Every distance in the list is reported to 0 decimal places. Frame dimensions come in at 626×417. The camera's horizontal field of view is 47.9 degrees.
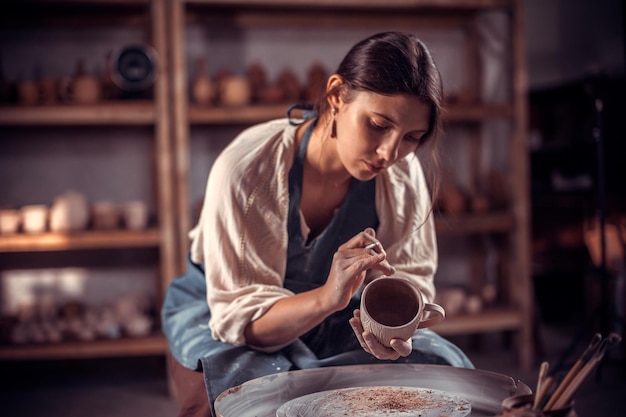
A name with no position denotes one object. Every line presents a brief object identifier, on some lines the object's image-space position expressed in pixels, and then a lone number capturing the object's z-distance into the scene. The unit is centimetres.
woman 131
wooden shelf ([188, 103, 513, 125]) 313
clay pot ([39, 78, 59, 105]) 313
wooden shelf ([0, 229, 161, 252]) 306
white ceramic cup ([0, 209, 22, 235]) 308
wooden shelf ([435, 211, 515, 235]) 333
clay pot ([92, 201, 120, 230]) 318
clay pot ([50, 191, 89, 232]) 311
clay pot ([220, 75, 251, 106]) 319
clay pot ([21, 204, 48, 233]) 309
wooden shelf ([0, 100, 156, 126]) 303
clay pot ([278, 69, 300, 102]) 330
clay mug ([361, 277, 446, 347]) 113
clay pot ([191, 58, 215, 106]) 320
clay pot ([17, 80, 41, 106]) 310
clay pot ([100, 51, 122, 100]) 320
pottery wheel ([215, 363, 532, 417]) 112
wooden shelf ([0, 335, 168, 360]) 306
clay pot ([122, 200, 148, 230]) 318
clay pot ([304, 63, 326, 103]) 330
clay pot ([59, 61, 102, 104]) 312
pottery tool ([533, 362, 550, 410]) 89
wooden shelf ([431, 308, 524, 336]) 329
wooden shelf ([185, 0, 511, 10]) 312
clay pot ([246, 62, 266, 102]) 331
